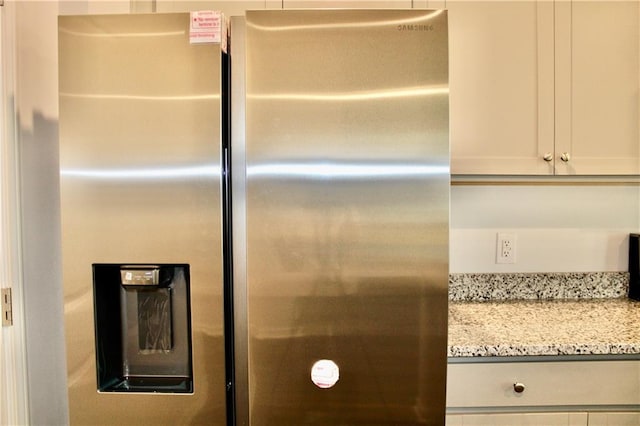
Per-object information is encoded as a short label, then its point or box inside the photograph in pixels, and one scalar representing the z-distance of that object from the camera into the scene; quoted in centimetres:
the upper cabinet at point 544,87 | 125
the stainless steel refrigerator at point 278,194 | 78
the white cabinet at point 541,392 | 102
